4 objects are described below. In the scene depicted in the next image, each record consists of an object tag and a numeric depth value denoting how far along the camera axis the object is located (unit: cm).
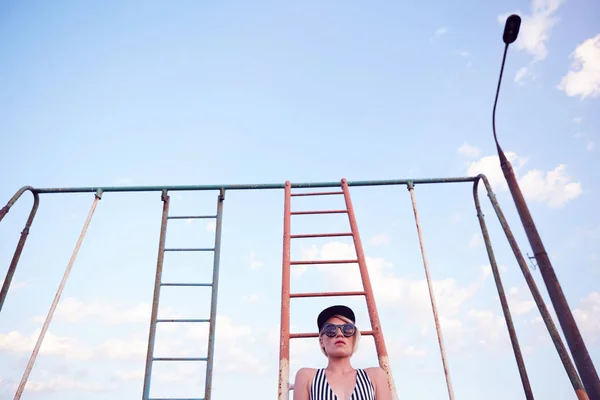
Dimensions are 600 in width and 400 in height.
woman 253
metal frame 336
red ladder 281
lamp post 221
